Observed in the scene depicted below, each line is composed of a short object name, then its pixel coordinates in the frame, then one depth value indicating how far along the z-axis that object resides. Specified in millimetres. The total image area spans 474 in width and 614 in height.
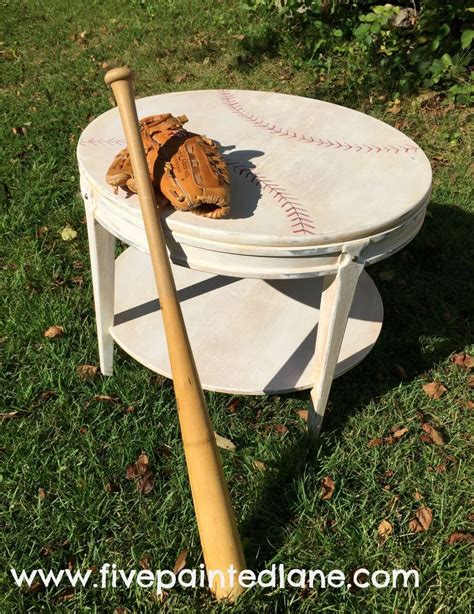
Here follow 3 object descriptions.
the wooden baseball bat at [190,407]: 1562
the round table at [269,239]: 1616
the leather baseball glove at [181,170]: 1603
